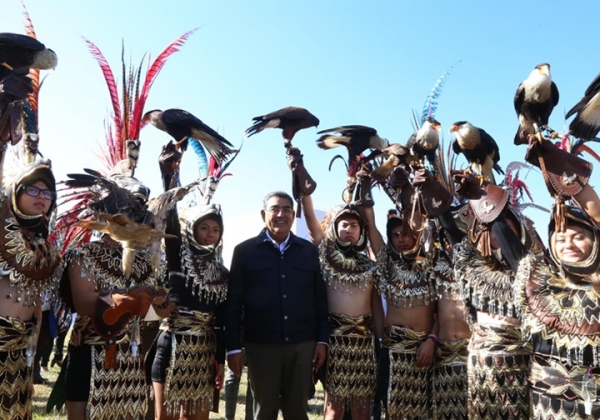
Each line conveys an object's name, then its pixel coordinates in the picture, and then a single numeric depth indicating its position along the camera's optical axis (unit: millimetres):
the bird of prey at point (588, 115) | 3016
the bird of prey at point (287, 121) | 4844
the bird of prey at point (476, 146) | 4098
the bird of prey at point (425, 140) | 4359
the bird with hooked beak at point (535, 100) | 3215
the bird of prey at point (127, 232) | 3314
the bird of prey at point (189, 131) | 4301
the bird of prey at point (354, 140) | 4988
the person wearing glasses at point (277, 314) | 4297
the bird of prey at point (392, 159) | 4512
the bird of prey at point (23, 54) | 3229
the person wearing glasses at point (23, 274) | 3270
